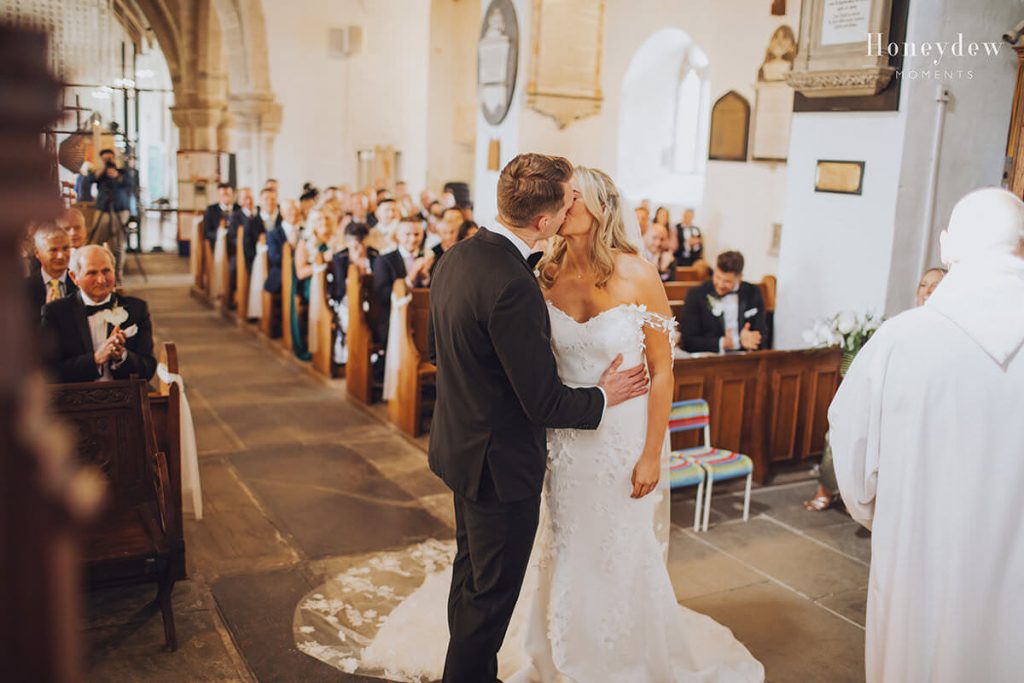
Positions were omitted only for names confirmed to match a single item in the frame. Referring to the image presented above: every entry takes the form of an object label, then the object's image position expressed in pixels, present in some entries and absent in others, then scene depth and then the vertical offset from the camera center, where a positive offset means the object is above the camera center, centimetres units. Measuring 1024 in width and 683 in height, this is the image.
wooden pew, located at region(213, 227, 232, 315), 1161 -136
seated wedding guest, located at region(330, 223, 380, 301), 812 -65
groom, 264 -61
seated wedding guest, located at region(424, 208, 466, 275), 812 -37
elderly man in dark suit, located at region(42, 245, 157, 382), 424 -73
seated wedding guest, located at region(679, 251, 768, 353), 628 -77
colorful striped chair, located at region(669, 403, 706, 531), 488 -143
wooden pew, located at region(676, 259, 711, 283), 1001 -78
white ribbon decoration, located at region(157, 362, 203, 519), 441 -136
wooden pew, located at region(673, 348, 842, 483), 577 -127
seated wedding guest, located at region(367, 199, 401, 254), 913 -34
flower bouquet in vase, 575 -78
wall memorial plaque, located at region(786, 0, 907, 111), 591 +103
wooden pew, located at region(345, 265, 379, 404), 757 -122
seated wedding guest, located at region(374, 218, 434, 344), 754 -67
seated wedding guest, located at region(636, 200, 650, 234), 1084 -20
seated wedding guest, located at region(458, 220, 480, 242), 903 -39
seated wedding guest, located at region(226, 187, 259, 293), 1080 -54
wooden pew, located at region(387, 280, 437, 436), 680 -135
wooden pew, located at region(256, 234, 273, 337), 1003 -144
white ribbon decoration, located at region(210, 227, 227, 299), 1154 -107
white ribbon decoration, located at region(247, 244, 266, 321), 1023 -122
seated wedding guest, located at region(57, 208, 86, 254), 546 -34
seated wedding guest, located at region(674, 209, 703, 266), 1151 -55
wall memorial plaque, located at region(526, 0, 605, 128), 988 +146
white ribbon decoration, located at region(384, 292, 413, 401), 697 -128
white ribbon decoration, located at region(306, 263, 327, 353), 864 -117
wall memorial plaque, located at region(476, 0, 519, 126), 1000 +144
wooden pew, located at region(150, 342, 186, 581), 426 -120
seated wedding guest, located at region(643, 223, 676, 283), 922 -53
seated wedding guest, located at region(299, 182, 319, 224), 1173 -24
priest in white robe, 278 -76
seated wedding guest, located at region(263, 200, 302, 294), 977 -61
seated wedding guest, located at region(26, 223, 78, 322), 482 -51
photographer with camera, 1109 -45
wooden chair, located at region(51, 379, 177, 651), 369 -125
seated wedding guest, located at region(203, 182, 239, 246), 1240 -48
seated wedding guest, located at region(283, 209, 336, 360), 898 -86
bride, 309 -101
